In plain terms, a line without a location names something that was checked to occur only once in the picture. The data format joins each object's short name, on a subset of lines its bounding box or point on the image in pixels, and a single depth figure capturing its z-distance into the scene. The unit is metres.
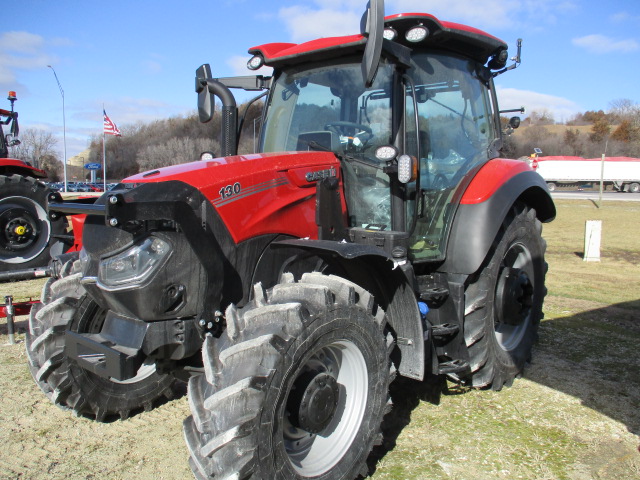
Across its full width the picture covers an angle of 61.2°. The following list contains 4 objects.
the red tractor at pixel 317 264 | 2.46
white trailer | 40.38
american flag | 29.53
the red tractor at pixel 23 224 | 8.12
